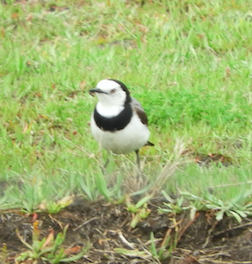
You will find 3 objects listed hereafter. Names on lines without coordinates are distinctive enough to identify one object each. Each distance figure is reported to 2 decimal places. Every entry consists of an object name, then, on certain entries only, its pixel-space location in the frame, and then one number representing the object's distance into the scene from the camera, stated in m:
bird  8.82
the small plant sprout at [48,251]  6.20
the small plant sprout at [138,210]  6.65
